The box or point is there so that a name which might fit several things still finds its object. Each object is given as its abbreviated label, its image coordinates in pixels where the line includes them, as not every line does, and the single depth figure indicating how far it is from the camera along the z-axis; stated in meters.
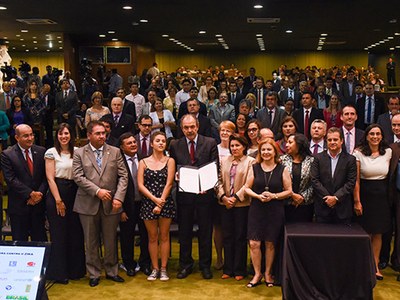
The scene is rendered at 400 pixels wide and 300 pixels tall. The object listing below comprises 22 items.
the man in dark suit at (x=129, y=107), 8.41
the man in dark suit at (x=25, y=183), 5.02
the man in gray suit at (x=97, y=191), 4.98
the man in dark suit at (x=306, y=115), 7.89
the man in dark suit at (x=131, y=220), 5.28
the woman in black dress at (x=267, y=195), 4.84
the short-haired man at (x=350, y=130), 5.92
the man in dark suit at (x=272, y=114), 7.81
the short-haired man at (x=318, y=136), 5.36
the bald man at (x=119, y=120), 7.26
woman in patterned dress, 5.08
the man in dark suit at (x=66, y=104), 10.65
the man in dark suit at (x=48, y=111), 10.89
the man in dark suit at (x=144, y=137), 5.91
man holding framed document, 5.24
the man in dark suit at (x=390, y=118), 6.52
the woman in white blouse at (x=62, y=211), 5.05
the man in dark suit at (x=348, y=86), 11.14
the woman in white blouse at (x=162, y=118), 8.00
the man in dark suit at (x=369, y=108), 9.05
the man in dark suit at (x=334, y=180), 4.88
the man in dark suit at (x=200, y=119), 7.15
